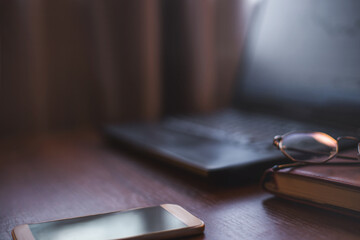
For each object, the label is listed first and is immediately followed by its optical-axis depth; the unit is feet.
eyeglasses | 1.47
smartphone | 1.11
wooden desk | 1.25
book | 1.23
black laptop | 1.85
